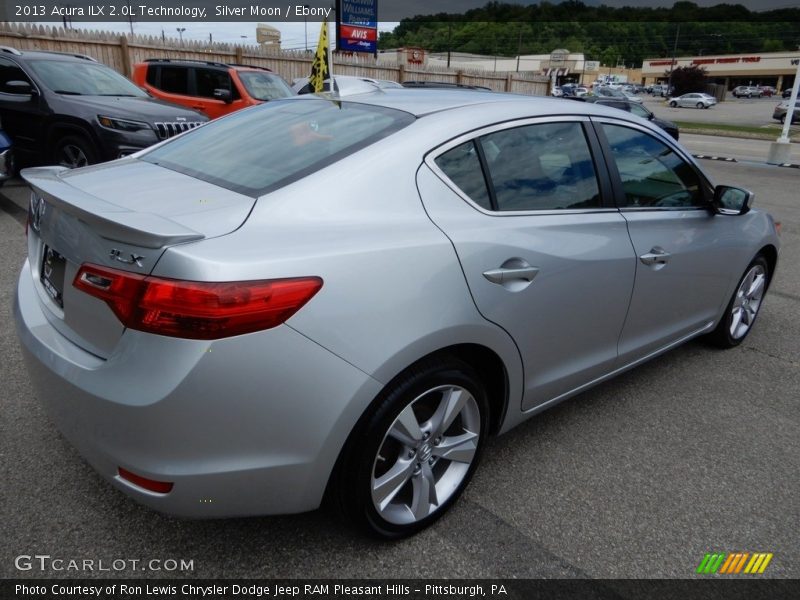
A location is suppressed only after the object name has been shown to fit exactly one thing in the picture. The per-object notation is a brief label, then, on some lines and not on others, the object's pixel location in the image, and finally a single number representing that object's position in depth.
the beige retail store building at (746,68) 94.93
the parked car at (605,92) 46.97
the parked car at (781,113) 38.09
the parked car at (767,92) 83.28
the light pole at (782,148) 15.19
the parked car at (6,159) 6.18
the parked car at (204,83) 10.95
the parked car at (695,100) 57.38
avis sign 17.44
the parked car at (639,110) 17.06
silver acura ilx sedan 1.64
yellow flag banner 10.29
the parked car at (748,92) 81.84
